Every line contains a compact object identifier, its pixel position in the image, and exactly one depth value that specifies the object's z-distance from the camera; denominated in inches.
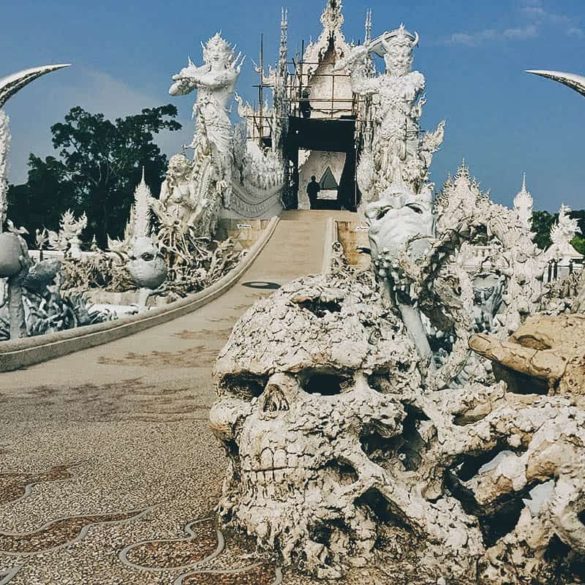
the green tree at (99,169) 1456.7
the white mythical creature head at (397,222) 190.5
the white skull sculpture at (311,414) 94.7
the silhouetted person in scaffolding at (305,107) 1348.7
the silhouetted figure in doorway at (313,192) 1405.0
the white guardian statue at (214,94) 732.0
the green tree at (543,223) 1679.4
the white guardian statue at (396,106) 813.2
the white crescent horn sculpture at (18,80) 394.0
